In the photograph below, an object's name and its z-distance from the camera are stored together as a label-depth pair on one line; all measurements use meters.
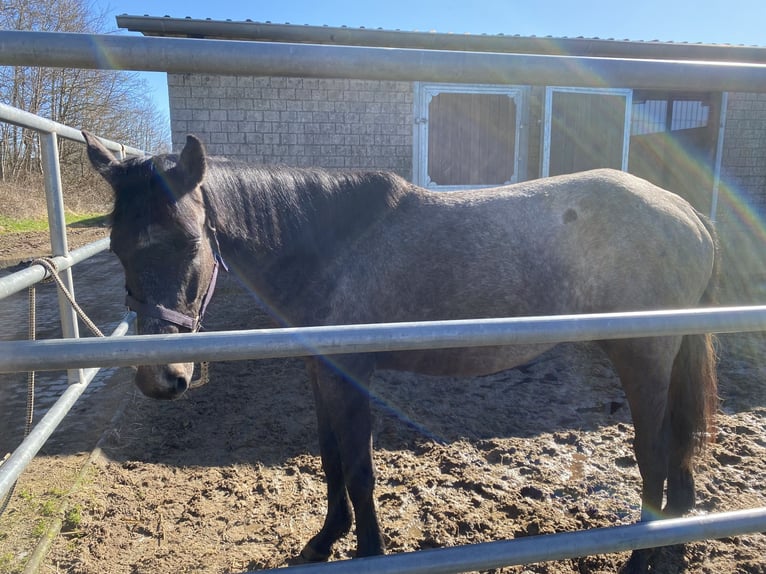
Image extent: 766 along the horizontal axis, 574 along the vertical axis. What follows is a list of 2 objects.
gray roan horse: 2.13
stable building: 7.09
